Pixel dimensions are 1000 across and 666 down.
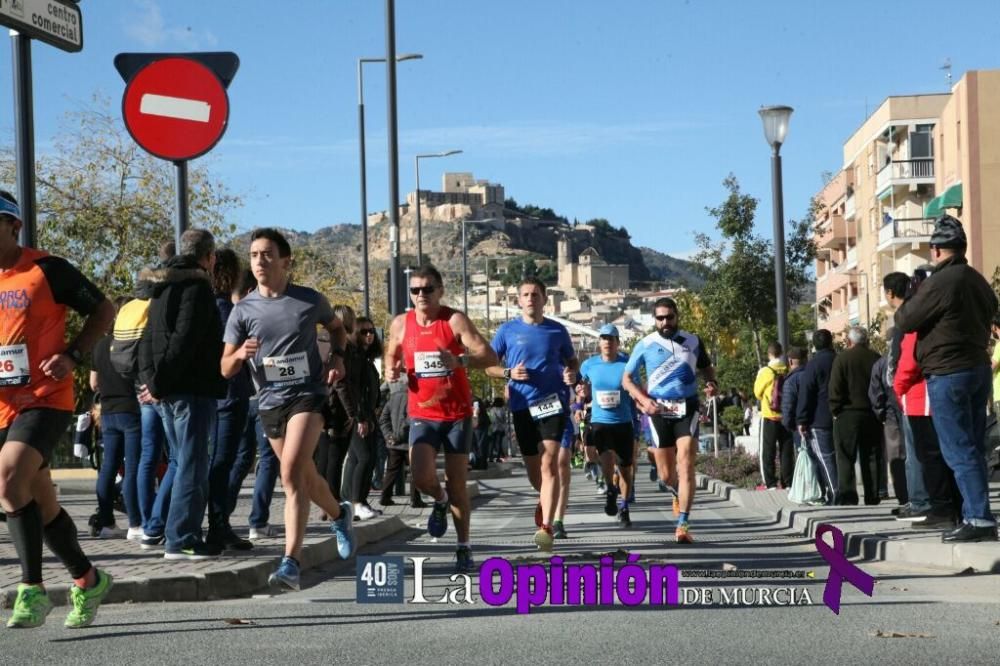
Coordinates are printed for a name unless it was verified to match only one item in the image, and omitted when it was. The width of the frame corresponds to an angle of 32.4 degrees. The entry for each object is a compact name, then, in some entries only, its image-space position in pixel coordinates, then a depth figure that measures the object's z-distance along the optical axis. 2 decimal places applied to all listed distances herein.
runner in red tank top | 10.72
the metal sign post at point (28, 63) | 9.21
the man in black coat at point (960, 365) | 10.67
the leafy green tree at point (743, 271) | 45.03
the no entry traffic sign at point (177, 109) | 10.20
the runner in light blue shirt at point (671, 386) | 13.78
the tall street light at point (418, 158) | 52.36
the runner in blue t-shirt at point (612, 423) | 16.81
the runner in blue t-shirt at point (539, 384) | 12.38
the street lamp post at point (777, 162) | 22.42
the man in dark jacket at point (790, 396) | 18.20
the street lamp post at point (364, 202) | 36.56
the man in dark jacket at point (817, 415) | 17.50
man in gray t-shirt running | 9.29
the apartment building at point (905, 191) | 66.69
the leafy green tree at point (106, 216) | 39.16
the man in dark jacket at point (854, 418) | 16.80
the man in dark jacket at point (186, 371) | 10.13
